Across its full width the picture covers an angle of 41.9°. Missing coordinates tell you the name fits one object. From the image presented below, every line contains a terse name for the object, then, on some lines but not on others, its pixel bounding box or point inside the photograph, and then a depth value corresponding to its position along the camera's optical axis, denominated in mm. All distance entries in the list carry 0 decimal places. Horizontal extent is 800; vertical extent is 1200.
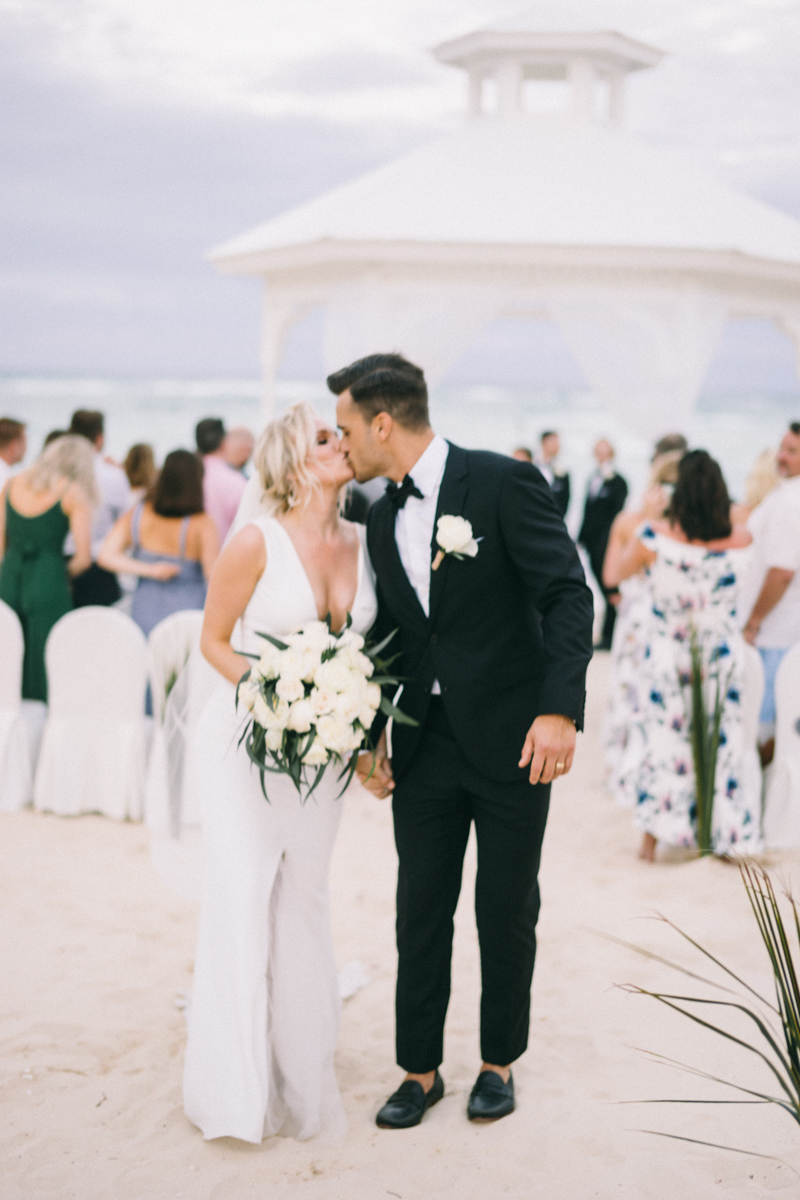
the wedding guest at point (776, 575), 5172
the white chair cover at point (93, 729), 5156
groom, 2594
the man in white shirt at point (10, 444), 6629
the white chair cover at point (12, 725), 5219
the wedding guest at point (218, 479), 6441
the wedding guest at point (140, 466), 6797
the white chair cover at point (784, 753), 4953
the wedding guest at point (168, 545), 5465
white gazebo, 8398
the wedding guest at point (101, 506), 6297
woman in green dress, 5602
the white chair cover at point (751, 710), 4957
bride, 2654
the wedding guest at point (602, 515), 9859
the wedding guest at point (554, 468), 10633
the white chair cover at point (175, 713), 3383
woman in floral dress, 4785
